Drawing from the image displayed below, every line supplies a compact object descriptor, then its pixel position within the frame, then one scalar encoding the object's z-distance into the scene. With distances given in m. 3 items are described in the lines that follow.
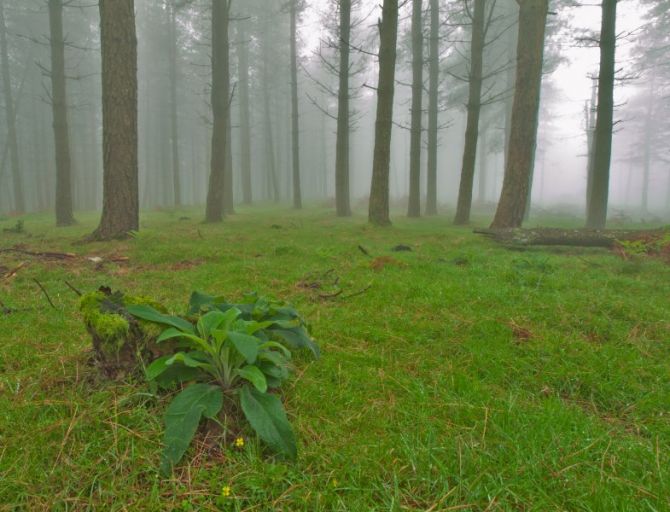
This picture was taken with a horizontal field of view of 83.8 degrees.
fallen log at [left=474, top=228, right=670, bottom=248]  6.83
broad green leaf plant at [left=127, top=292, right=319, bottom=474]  1.55
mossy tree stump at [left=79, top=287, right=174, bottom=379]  1.89
